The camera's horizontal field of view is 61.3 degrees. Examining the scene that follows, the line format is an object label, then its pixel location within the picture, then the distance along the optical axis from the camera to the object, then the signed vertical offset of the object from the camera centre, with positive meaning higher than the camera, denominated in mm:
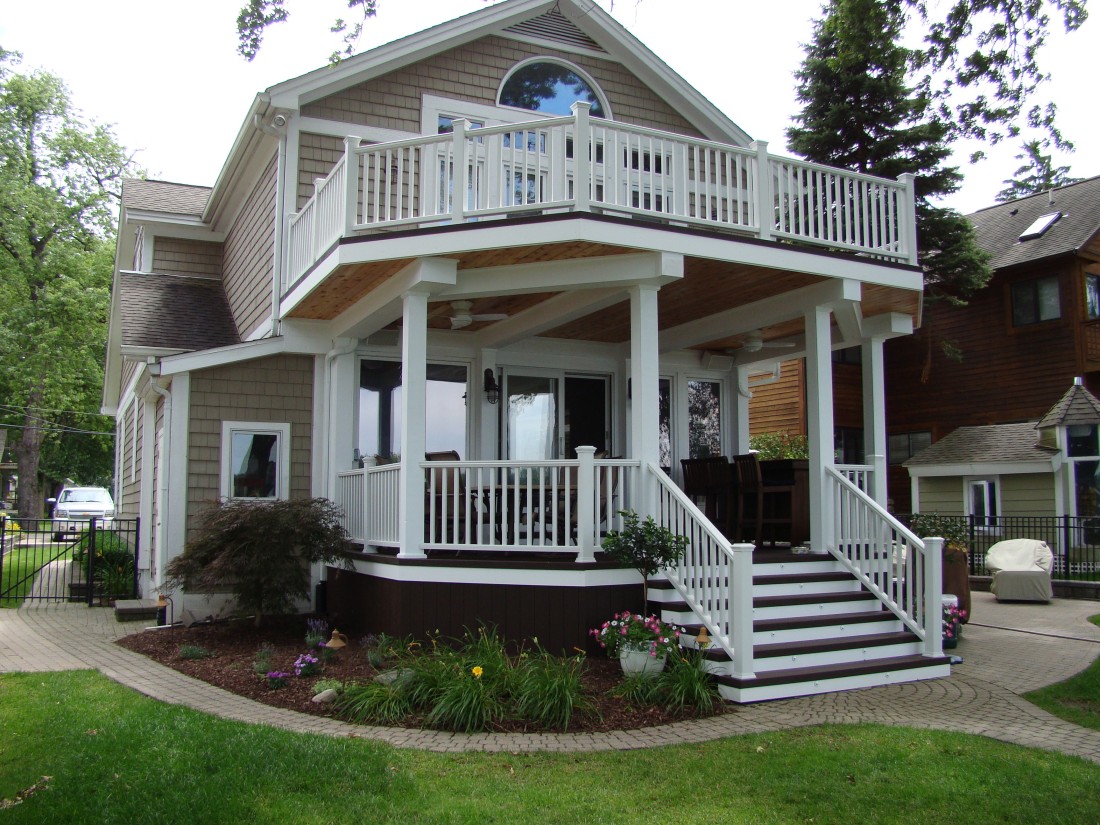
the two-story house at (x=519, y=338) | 7949 +1748
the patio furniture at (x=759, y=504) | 9906 -206
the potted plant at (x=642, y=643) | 7125 -1220
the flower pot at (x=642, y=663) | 7133 -1366
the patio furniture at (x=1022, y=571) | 13695 -1261
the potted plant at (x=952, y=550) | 9992 -689
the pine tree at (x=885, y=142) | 18797 +7084
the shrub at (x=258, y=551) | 8977 -640
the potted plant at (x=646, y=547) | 7621 -506
